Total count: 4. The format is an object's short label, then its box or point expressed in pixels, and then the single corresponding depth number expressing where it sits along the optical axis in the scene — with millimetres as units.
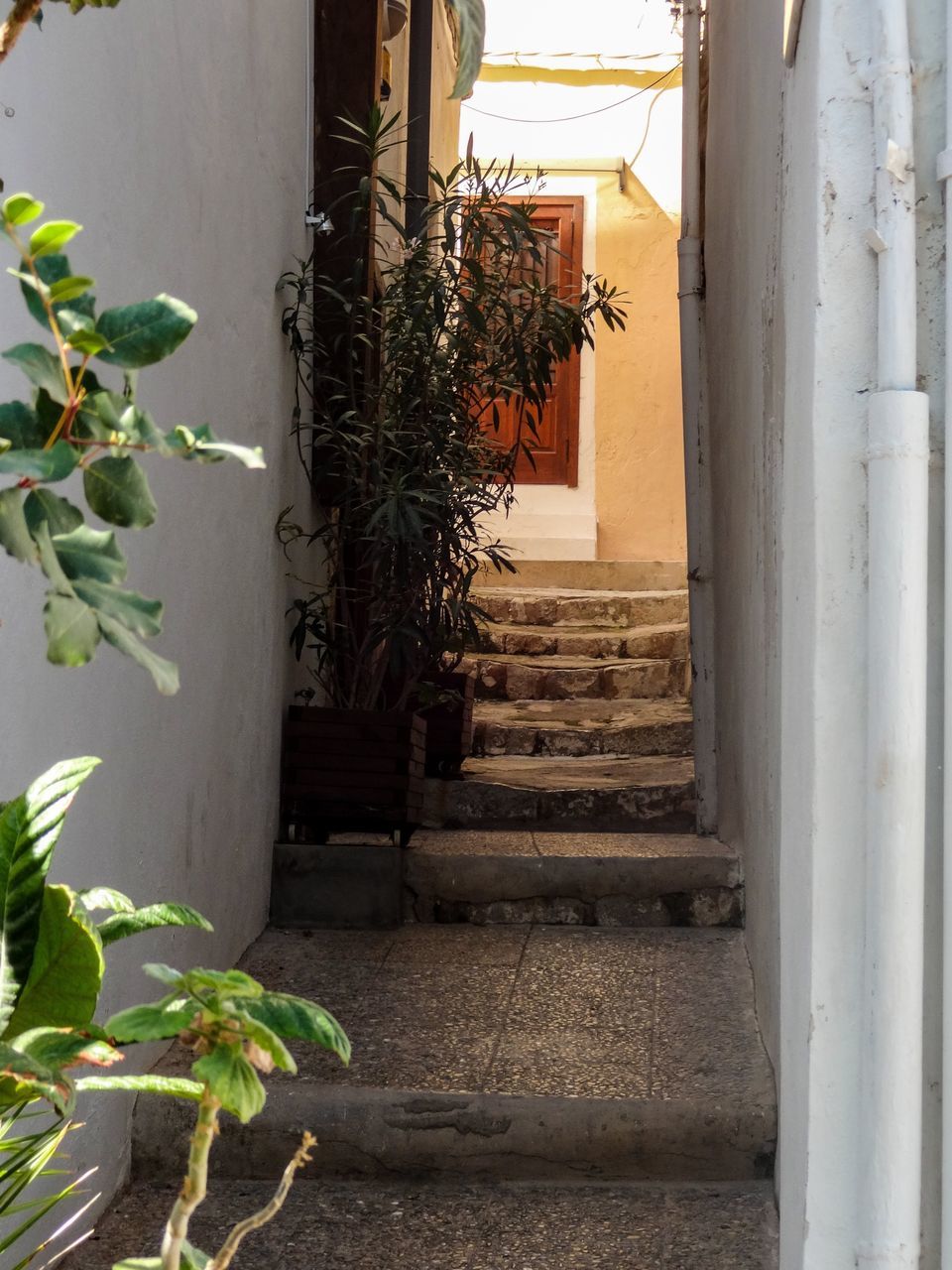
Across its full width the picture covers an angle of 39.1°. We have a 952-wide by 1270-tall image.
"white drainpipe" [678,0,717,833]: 3873
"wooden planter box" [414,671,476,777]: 4215
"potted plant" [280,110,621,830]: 3535
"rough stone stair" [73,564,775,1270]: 2119
